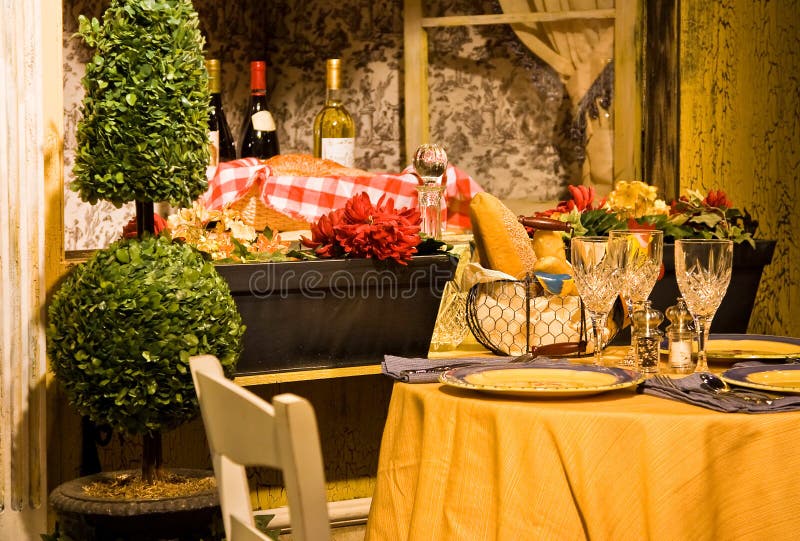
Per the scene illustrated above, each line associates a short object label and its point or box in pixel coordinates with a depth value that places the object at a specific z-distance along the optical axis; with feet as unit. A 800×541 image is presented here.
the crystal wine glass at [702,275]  10.49
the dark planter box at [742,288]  14.29
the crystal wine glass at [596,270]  10.46
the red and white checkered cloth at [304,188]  14.23
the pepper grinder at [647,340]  10.53
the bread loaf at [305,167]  14.78
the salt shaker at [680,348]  10.47
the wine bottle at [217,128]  15.10
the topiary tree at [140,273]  11.47
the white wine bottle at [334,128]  15.36
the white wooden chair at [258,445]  8.27
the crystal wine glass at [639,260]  10.53
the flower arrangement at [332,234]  12.95
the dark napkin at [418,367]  10.36
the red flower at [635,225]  13.23
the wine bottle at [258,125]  16.34
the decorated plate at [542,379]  9.88
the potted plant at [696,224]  13.75
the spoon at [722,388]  9.82
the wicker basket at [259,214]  14.35
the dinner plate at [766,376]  10.08
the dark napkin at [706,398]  9.69
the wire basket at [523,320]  10.98
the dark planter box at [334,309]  12.95
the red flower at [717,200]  14.38
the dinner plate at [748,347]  10.81
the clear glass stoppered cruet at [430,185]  13.58
